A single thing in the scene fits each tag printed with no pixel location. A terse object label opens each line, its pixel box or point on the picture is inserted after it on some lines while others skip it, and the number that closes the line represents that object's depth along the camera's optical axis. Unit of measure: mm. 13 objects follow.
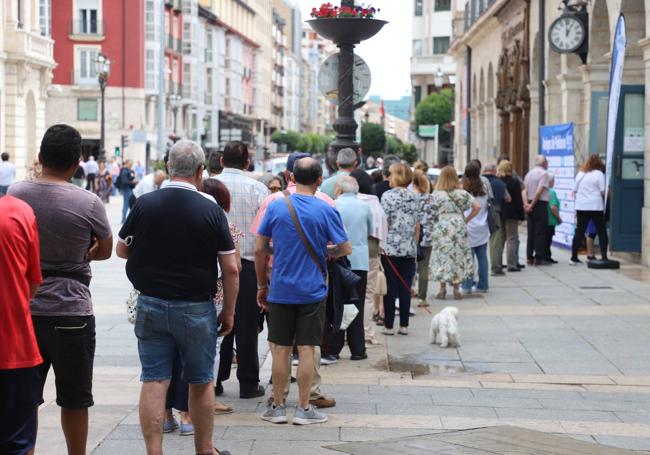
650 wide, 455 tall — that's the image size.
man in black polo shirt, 6242
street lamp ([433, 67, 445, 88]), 56791
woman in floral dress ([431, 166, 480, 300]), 15094
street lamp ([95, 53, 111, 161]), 47616
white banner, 17469
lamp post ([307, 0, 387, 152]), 12969
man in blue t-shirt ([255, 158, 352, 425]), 7793
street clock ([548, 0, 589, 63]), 23250
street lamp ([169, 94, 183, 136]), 79375
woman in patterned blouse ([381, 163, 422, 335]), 12016
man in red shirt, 4895
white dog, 11375
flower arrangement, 12977
